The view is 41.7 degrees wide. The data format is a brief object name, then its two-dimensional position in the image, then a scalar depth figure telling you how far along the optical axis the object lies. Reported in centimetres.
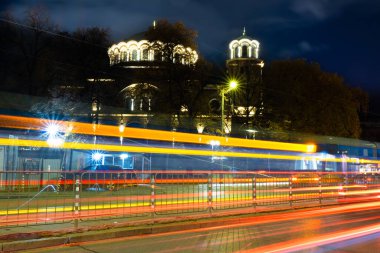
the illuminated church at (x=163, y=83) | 4819
